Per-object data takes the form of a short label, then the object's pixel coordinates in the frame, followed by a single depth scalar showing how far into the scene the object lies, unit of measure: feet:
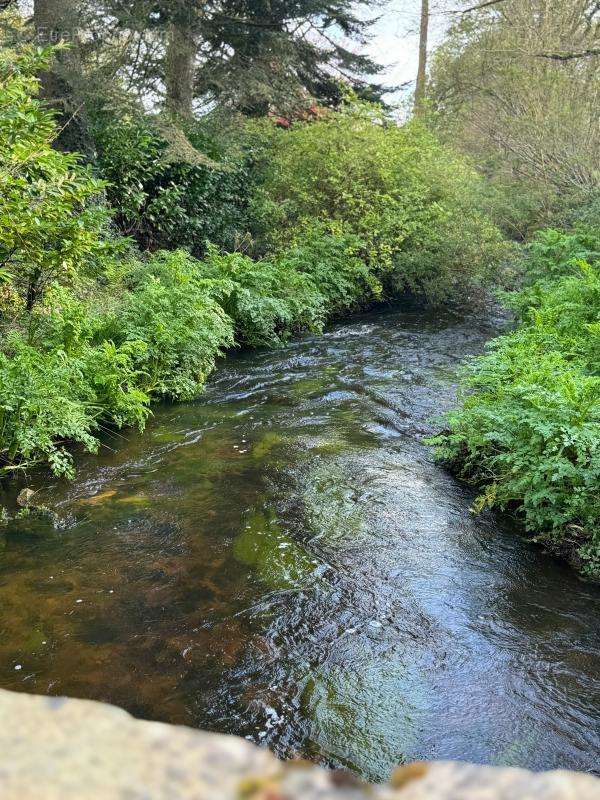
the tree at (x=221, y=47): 45.27
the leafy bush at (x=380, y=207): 49.24
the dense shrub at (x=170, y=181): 44.21
